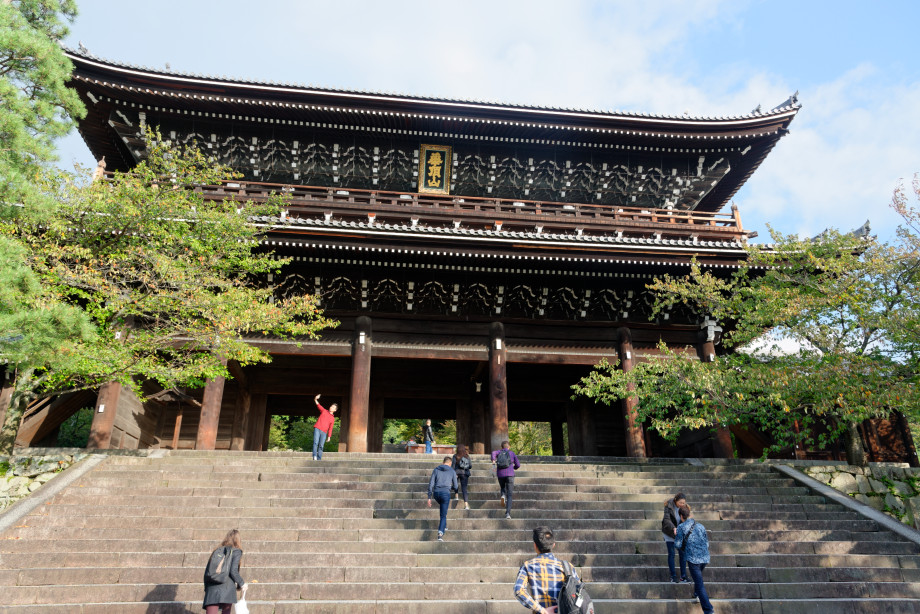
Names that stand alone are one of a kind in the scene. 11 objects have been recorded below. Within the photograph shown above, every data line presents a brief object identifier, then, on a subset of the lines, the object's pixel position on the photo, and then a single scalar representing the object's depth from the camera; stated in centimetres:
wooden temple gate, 1461
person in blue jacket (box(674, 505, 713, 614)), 690
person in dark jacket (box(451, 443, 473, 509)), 962
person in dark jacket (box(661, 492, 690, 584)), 764
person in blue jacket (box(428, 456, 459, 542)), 849
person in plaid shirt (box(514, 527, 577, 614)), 454
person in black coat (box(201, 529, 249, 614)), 561
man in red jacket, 1179
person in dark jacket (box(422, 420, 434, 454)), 2048
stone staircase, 716
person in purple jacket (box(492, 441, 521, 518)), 936
